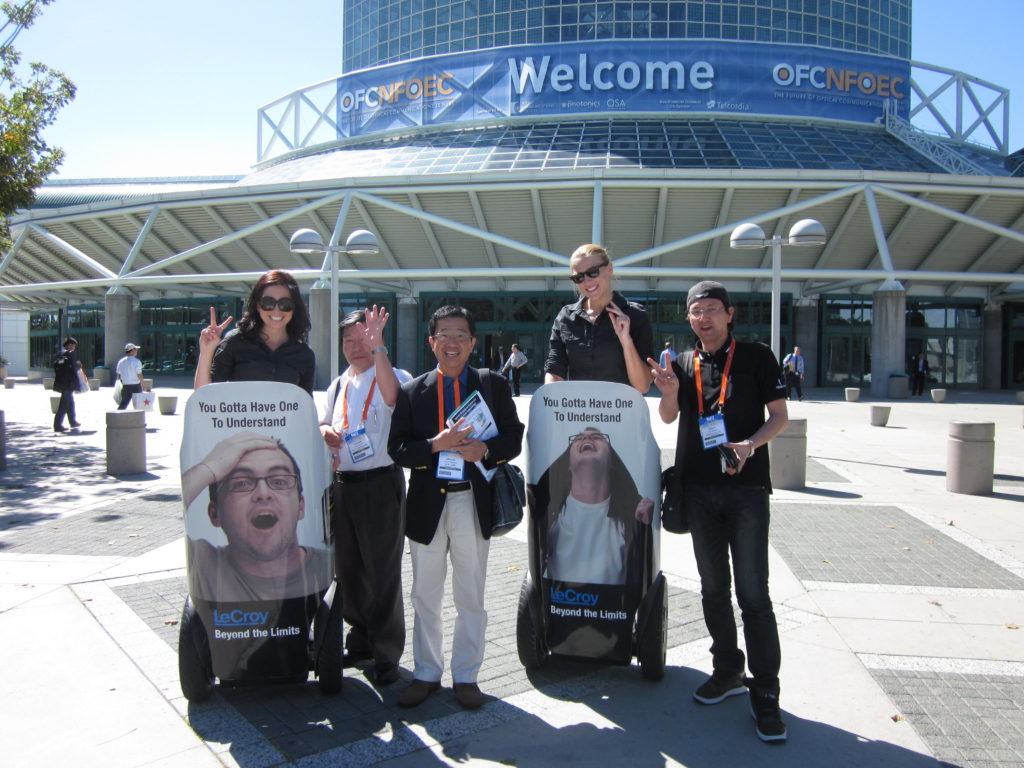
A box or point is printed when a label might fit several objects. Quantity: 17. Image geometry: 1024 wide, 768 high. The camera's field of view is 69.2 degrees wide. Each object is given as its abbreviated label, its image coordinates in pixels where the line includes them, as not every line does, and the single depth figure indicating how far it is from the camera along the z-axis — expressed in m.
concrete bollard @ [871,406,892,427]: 16.38
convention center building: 25.88
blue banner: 32.88
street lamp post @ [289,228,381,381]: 14.96
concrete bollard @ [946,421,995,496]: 9.03
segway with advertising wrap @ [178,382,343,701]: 3.46
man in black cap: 3.43
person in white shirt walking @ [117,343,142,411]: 15.68
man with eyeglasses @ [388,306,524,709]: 3.58
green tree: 13.25
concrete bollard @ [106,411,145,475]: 10.04
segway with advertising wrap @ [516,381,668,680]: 3.70
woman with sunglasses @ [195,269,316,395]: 3.96
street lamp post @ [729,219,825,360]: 12.63
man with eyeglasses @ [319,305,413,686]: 3.89
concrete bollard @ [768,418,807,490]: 9.39
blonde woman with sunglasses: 3.85
